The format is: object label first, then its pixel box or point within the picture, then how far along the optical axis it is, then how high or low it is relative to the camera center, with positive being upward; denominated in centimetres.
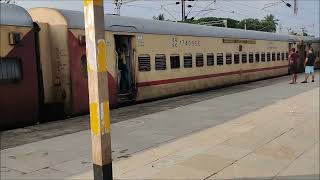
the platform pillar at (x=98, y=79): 271 -12
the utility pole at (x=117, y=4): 2108 +387
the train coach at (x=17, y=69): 763 -6
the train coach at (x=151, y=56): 897 +26
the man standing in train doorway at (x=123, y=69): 1075 -16
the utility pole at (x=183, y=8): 3414 +559
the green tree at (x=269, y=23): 7059 +812
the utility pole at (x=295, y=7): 2776 +439
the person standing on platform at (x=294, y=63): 1531 -14
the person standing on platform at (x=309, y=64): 1580 -22
